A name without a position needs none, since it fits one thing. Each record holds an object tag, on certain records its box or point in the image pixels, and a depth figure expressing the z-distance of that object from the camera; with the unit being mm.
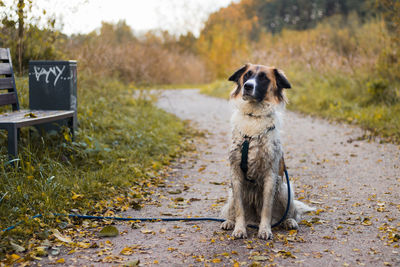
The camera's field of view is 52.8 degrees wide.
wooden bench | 4508
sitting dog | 3750
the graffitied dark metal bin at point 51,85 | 6086
